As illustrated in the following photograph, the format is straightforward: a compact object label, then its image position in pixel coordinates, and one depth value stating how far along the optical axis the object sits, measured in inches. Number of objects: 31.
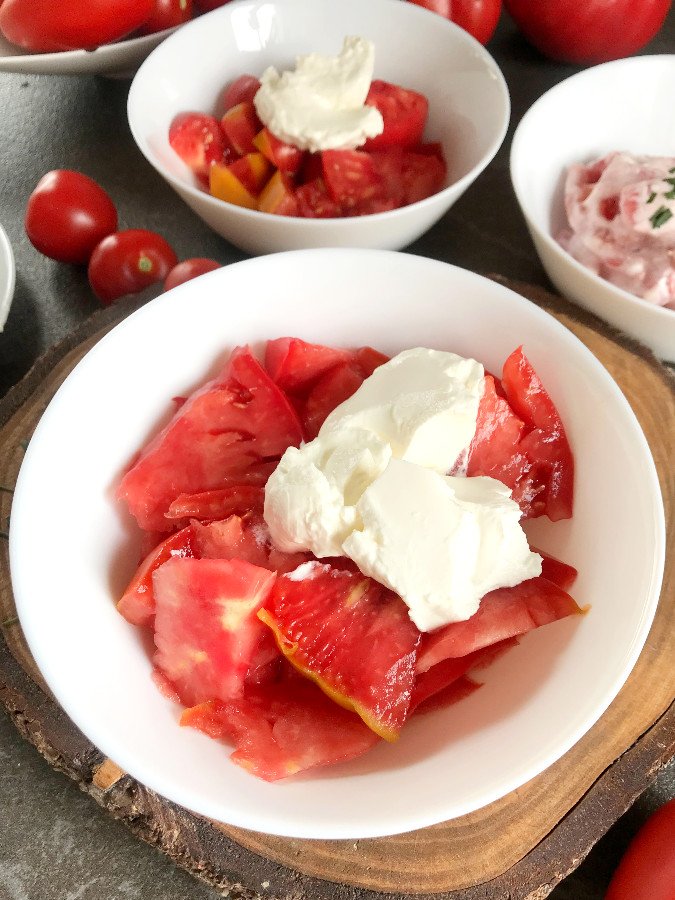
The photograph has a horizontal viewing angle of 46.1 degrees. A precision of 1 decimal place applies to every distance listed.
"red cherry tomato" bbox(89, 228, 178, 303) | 11.0
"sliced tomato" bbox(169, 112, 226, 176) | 11.6
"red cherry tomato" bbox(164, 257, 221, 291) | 10.4
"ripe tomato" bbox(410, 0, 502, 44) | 13.5
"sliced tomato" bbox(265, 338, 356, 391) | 8.5
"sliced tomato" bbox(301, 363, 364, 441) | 8.6
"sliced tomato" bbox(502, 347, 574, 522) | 8.0
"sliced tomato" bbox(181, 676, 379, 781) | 6.7
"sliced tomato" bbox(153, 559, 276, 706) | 6.9
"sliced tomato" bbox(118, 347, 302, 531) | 7.9
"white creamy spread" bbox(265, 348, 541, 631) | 6.9
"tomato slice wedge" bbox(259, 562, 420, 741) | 6.8
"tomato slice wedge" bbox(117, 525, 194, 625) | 7.3
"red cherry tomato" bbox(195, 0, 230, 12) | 14.4
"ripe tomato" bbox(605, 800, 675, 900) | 7.6
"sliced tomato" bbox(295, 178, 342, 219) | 11.2
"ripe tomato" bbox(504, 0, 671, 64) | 13.6
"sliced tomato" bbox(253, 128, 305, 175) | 11.3
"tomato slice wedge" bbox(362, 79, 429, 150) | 11.7
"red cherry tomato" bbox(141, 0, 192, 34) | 13.2
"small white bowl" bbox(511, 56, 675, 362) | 10.1
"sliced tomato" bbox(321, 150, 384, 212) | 11.1
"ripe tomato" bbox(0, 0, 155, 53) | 12.1
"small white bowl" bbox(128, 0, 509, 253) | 10.8
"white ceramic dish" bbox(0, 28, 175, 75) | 12.4
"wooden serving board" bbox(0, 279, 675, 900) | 7.5
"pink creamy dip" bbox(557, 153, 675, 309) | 10.0
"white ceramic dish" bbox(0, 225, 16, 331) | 10.3
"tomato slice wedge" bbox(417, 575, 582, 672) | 6.9
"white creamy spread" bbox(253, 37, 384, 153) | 11.1
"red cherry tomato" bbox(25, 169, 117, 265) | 11.5
